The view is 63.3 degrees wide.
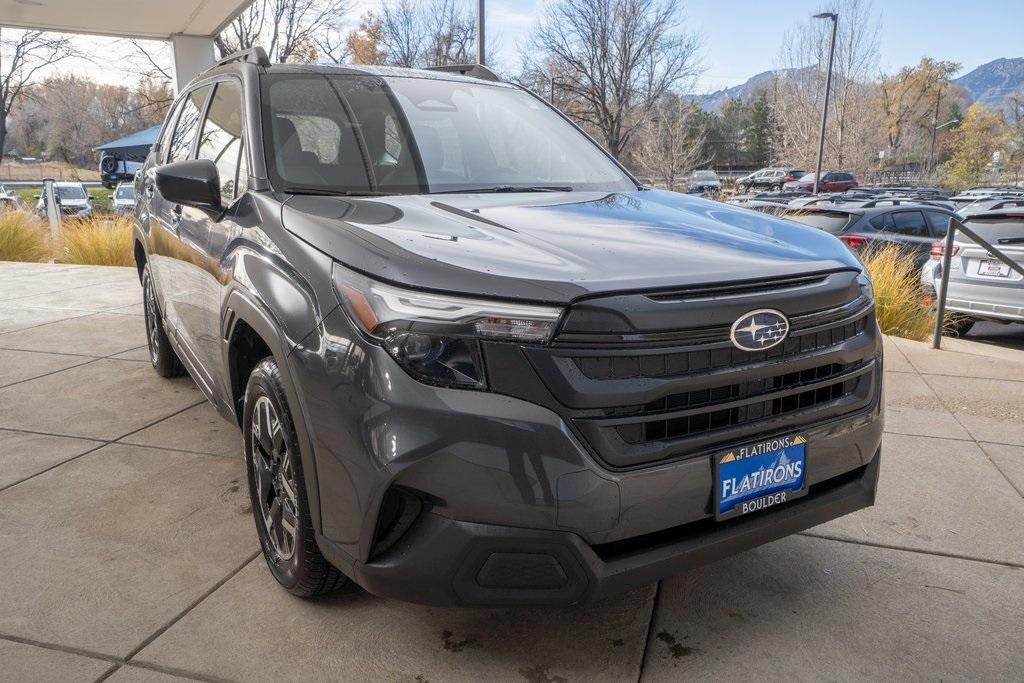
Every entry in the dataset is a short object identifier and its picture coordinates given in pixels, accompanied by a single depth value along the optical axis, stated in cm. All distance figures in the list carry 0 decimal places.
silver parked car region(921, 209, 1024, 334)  797
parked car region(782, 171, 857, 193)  3812
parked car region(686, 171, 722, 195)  3809
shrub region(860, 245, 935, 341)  807
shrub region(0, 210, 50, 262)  1290
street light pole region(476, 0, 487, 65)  1068
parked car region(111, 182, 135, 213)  2656
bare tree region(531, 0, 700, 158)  2825
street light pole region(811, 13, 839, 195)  2844
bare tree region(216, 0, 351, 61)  2553
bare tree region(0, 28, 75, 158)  3328
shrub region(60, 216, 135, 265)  1226
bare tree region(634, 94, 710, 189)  2898
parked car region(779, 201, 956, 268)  1105
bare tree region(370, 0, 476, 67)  2867
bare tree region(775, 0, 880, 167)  4550
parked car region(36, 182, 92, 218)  2677
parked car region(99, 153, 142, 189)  2942
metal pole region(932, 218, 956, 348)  707
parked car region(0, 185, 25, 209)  1502
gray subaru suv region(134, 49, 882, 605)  199
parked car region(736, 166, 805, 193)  4310
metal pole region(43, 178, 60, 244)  1445
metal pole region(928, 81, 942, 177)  5766
